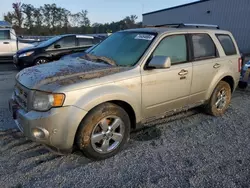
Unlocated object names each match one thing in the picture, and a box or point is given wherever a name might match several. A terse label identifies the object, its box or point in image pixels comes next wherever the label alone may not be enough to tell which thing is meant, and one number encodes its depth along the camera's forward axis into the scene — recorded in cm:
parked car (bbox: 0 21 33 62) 1138
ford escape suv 274
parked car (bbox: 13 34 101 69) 912
